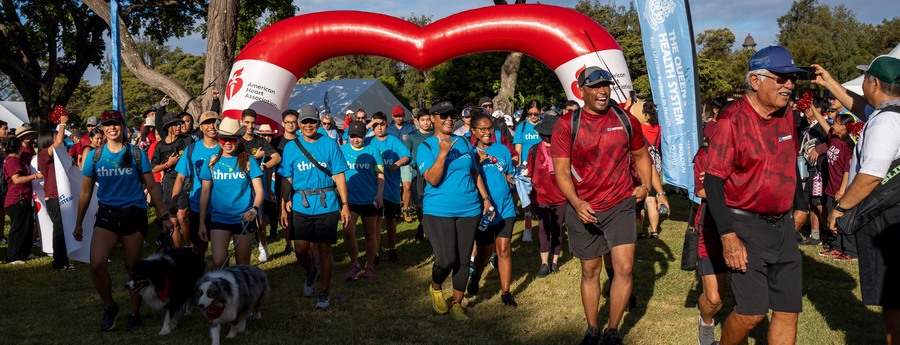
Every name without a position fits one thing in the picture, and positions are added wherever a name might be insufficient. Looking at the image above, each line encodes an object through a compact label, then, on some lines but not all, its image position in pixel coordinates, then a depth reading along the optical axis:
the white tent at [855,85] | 16.58
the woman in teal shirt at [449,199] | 5.57
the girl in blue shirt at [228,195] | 5.87
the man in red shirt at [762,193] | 3.67
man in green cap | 3.51
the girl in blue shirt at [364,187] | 7.57
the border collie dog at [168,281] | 5.33
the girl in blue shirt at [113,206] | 5.62
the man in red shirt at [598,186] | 4.60
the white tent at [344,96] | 27.44
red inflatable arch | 11.14
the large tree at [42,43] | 21.89
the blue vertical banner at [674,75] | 8.39
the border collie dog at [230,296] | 5.08
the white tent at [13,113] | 27.92
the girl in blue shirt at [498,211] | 6.24
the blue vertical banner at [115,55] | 11.29
